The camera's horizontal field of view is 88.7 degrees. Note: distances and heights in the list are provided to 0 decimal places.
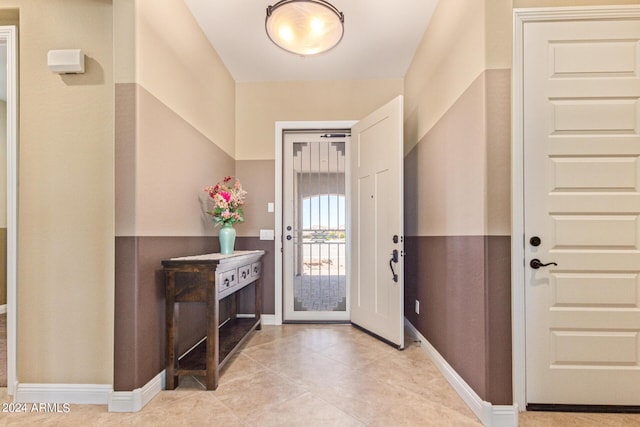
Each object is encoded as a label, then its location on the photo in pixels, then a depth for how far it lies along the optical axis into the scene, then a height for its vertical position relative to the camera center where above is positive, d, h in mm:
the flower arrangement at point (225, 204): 2783 +123
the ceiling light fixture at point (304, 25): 2256 +1396
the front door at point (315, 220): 3818 -24
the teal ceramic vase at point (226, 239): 2816 -182
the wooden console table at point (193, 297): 2158 -528
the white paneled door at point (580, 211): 1851 +40
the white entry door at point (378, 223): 2936 -54
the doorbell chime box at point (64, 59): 1941 +942
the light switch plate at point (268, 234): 3736 -183
